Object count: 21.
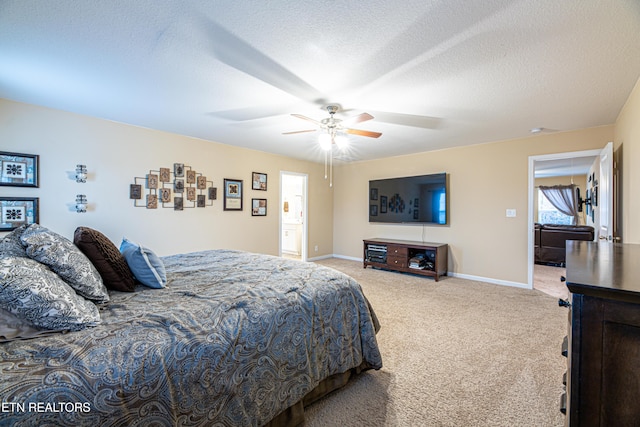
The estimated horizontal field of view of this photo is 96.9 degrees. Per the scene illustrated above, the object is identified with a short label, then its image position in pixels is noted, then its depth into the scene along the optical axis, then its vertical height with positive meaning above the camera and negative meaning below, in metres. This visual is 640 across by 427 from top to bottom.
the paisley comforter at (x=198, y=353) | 0.90 -0.57
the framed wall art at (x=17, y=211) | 2.95 -0.01
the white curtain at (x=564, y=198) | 8.52 +0.54
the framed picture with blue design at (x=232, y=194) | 4.84 +0.31
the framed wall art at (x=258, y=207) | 5.27 +0.10
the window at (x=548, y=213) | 8.99 +0.07
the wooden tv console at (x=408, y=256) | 4.79 -0.77
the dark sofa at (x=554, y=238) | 5.74 -0.48
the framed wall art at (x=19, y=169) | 2.95 +0.44
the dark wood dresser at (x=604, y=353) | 0.82 -0.41
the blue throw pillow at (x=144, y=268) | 1.77 -0.36
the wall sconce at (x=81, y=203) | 3.40 +0.09
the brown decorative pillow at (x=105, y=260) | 1.65 -0.29
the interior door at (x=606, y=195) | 3.04 +0.24
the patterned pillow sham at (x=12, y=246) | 1.24 -0.17
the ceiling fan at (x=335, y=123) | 2.81 +1.01
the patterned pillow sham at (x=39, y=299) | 1.05 -0.34
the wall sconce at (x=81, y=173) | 3.39 +0.45
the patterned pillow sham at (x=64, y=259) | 1.32 -0.24
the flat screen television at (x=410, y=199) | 5.08 +0.28
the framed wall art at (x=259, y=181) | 5.26 +0.59
